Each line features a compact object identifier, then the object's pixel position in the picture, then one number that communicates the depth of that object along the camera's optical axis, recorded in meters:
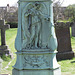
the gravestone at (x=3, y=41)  12.19
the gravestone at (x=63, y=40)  11.76
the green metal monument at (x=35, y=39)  5.14
